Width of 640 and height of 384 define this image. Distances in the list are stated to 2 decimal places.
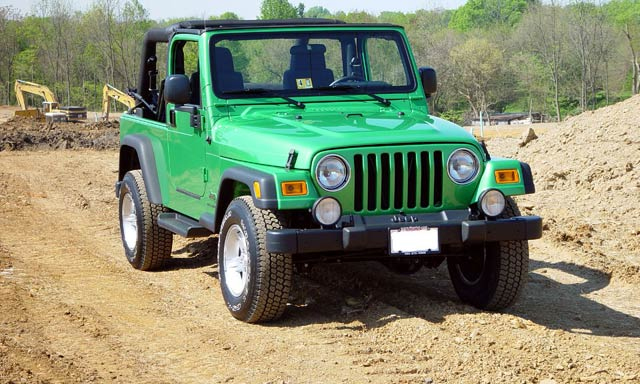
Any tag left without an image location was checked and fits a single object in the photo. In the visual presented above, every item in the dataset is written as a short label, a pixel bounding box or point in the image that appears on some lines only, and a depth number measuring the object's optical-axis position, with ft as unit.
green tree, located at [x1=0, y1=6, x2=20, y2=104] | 243.40
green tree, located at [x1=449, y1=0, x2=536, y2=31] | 352.49
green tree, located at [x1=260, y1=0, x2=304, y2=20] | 264.11
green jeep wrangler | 20.93
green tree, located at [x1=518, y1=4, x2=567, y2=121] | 193.26
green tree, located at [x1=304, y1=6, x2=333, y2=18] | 448.90
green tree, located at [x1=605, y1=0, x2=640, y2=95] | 187.93
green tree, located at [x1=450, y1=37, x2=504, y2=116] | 206.49
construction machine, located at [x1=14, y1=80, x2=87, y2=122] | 122.11
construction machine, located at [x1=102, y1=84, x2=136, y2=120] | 105.02
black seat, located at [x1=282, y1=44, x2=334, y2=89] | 25.86
